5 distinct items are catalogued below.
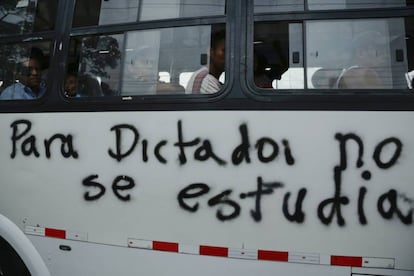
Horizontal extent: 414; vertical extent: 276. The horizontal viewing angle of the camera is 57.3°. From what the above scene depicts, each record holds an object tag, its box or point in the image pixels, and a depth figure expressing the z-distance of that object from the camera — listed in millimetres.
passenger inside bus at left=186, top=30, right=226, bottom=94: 2254
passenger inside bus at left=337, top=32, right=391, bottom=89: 2082
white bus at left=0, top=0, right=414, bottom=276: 2018
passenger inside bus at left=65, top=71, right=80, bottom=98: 2557
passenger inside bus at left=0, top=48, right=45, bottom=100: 2689
